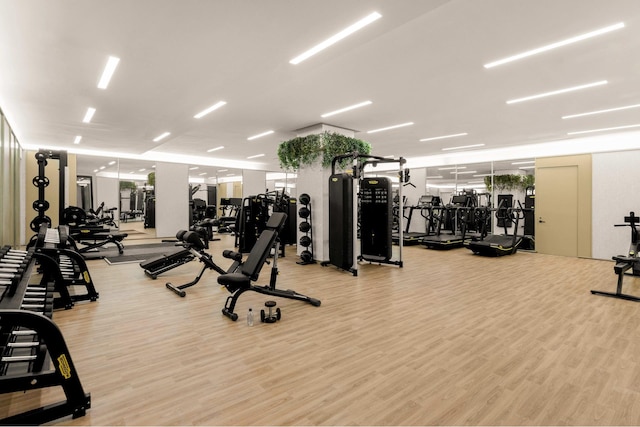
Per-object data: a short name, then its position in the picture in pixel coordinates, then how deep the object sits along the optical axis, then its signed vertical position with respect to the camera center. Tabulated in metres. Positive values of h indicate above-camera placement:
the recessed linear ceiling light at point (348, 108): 5.62 +1.77
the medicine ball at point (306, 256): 6.68 -0.96
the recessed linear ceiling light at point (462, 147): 9.36 +1.79
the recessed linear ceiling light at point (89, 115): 5.91 +1.76
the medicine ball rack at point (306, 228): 6.78 -0.41
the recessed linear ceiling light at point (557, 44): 3.18 +1.71
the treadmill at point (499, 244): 7.85 -0.85
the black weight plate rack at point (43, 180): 6.08 +0.53
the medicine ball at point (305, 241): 6.85 -0.67
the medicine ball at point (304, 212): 6.84 -0.08
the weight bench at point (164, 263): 5.32 -0.90
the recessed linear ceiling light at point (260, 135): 7.93 +1.82
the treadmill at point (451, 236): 9.13 -0.82
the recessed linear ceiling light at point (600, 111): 5.56 +1.70
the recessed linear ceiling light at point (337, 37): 2.87 +1.65
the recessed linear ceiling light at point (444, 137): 7.94 +1.77
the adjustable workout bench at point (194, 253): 4.46 -0.61
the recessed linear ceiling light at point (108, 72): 3.88 +1.72
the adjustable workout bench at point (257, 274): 3.47 -0.71
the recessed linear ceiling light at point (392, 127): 7.06 +1.77
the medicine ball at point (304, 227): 6.90 -0.39
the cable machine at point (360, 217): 5.79 -0.18
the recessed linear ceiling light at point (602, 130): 6.81 +1.68
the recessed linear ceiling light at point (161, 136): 7.94 +1.76
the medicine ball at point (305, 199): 6.94 +0.19
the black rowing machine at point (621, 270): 4.28 -0.80
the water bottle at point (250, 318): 3.31 -1.09
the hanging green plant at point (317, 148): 6.85 +1.27
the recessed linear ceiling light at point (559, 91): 4.57 +1.72
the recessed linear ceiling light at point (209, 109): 5.64 +1.77
